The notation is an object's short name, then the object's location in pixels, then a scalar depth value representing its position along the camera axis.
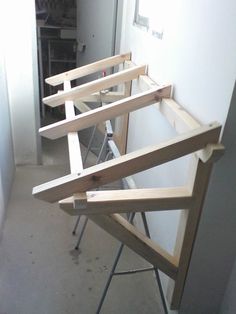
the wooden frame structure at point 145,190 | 1.01
